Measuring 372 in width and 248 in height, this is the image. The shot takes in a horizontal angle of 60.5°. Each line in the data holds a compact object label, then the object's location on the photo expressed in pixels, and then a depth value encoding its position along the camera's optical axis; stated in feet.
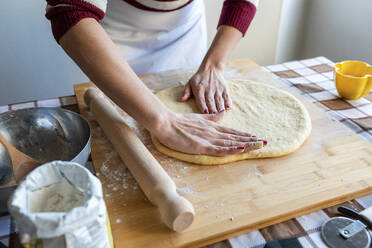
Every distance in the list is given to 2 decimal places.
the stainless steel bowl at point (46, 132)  2.92
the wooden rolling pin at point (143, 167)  2.17
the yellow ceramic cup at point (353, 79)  3.82
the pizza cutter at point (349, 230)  2.16
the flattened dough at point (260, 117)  2.95
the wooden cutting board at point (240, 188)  2.29
